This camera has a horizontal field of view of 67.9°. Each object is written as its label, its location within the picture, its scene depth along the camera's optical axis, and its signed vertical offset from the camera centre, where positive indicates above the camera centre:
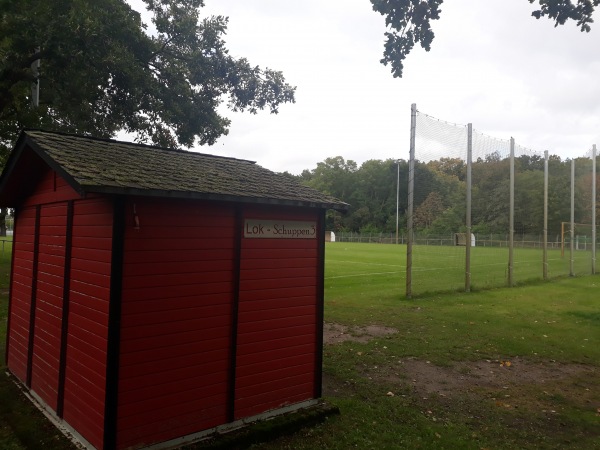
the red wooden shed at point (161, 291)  4.48 -0.68
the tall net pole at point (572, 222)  23.25 +1.18
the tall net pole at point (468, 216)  16.98 +0.97
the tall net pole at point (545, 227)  21.19 +0.77
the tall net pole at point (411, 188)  15.05 +1.75
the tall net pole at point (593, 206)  23.91 +2.08
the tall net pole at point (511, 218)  19.16 +1.07
